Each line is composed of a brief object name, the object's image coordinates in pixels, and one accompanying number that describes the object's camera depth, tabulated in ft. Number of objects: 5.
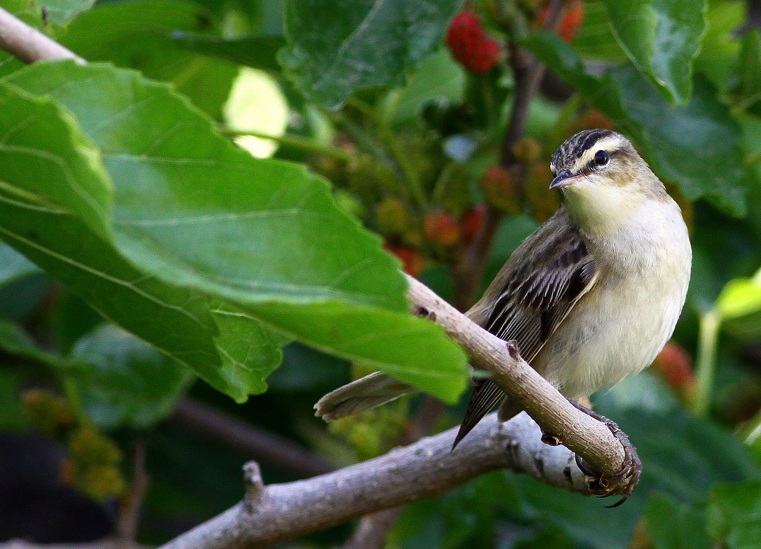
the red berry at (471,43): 24.63
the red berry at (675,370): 32.32
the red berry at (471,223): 26.05
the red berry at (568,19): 25.38
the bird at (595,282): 22.47
